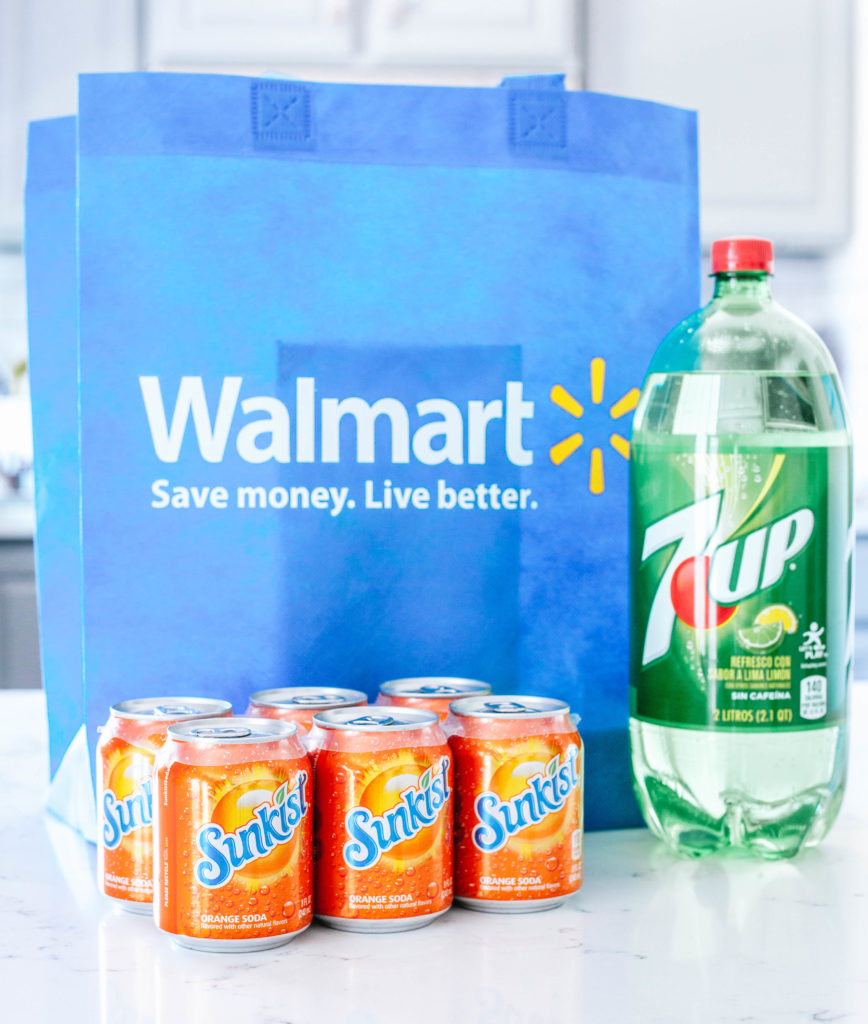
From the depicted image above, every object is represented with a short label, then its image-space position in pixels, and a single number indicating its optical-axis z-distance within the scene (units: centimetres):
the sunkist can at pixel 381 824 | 62
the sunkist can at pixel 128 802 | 66
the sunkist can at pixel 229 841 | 59
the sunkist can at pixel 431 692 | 73
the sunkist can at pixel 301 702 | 71
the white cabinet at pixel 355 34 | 285
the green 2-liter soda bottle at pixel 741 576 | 71
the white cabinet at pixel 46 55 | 301
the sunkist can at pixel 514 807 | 65
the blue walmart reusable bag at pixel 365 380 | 79
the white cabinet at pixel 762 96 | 302
